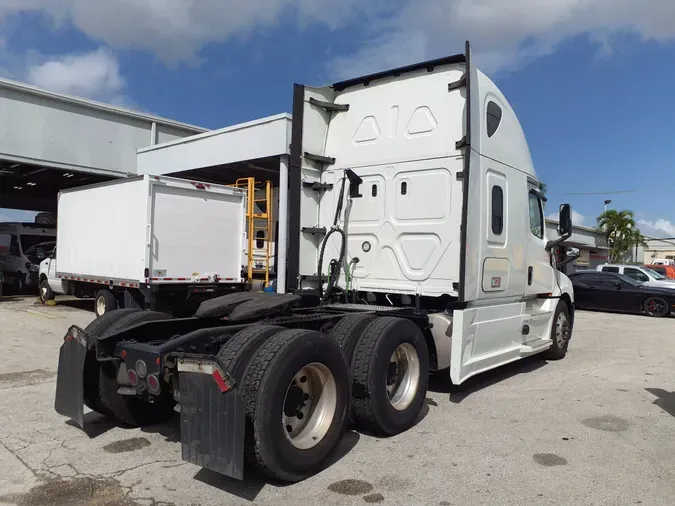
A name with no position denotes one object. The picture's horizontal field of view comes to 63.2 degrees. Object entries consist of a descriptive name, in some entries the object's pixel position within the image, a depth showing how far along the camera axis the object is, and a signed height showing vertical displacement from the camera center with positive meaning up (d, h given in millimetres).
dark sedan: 16922 -764
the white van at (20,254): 18906 +142
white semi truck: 3723 -402
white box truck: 10734 +413
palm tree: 48750 +3546
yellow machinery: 12031 +734
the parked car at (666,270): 29720 +90
